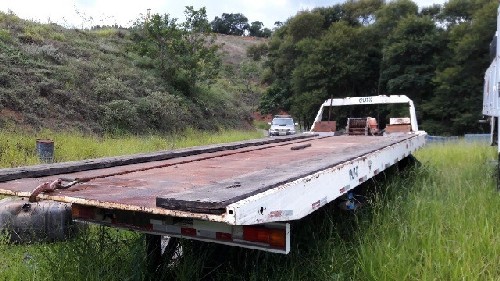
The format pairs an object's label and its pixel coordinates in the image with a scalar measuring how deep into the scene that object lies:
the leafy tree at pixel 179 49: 20.28
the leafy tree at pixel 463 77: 23.52
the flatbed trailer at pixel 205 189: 2.15
